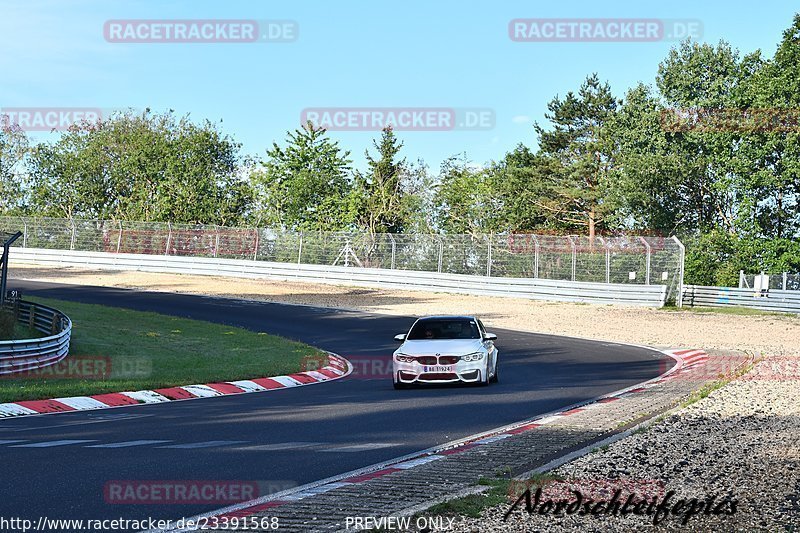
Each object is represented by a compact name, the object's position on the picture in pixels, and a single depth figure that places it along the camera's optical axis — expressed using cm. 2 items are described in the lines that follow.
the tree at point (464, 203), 8244
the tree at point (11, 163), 8800
